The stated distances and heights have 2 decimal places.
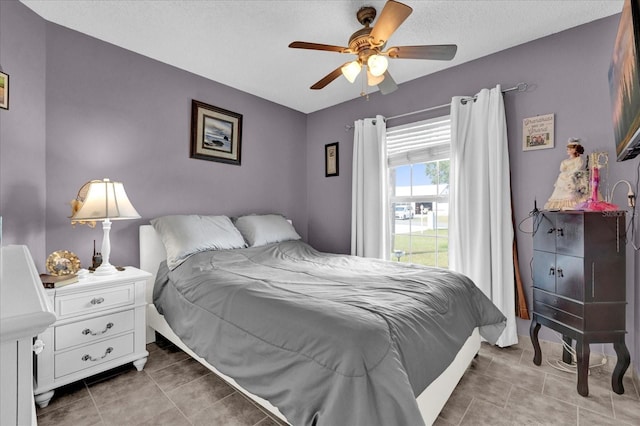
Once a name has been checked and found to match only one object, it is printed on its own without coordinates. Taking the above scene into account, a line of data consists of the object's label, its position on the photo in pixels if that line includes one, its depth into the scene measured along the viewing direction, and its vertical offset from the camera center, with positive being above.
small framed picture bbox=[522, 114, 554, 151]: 2.39 +0.67
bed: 1.09 -0.55
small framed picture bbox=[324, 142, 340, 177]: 3.86 +0.69
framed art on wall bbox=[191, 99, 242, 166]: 3.01 +0.84
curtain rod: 2.51 +1.06
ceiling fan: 1.80 +1.05
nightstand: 1.74 -0.76
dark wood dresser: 1.81 -0.44
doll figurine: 2.10 +0.23
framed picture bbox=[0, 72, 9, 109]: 1.88 +0.76
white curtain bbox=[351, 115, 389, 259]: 3.34 +0.26
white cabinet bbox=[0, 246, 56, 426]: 0.52 -0.24
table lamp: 1.98 +0.03
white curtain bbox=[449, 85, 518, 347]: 2.50 +0.11
